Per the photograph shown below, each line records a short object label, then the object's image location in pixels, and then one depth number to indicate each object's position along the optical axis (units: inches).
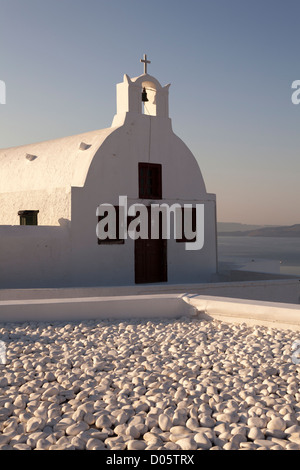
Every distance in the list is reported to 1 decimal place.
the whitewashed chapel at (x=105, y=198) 562.9
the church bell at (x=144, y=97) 642.2
